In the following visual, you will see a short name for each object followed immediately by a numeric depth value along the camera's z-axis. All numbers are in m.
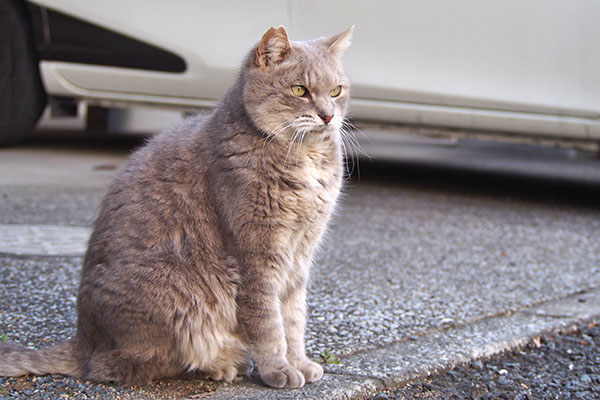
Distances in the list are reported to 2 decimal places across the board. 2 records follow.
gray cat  2.15
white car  4.80
